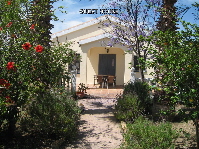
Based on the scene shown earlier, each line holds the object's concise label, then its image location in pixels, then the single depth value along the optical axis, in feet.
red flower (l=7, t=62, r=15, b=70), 16.14
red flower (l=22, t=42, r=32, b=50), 17.20
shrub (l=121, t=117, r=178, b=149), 13.82
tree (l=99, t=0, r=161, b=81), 30.73
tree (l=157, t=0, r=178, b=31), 28.37
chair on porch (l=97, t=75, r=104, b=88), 52.21
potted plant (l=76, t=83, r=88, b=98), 40.33
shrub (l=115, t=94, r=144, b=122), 24.27
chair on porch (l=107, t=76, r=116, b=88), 51.30
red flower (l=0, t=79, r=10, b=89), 15.65
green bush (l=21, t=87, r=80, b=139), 18.47
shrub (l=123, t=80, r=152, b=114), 26.89
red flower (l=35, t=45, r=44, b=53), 17.90
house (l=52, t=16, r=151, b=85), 58.29
